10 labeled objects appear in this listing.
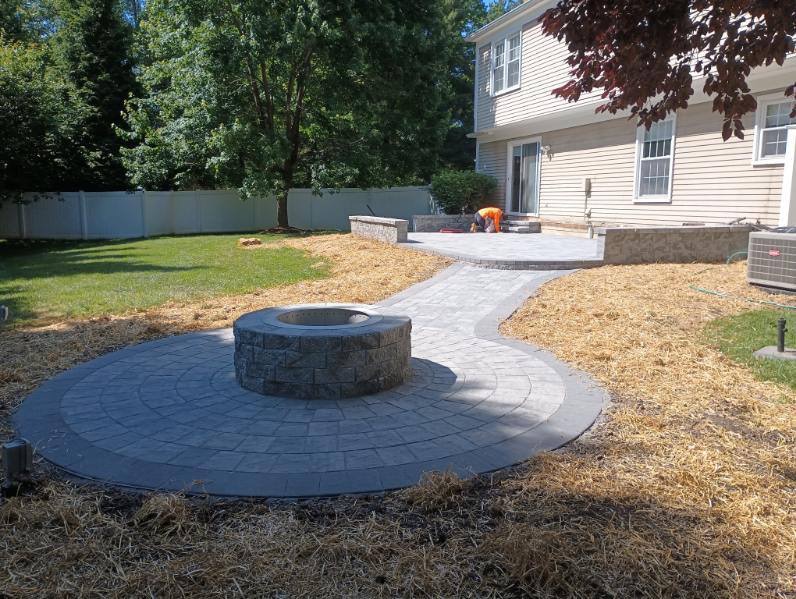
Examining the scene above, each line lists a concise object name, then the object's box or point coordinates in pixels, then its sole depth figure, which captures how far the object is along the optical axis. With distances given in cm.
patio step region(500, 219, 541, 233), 1745
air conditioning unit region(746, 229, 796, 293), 795
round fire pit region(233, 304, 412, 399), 459
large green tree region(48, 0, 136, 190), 2434
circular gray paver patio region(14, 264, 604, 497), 351
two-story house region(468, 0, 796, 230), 1127
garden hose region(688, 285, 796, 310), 756
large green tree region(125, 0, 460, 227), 1872
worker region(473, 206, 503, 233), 1741
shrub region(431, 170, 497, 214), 1956
